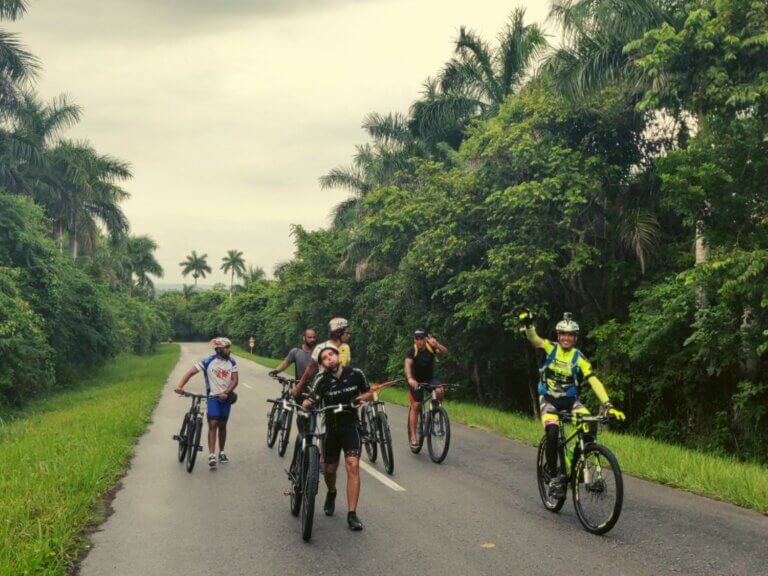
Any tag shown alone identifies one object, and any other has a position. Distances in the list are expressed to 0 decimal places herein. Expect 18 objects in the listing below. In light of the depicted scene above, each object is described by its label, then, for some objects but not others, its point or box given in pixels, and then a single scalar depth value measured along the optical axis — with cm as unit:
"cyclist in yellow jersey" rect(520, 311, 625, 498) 661
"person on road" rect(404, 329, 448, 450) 998
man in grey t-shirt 1002
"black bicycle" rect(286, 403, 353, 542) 578
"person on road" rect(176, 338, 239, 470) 927
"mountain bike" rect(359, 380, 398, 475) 876
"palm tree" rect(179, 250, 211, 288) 14725
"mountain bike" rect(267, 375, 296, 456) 1027
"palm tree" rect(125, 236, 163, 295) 8088
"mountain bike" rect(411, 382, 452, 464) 936
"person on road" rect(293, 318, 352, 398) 690
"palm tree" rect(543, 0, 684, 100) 1402
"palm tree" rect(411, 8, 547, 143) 2475
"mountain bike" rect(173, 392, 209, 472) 915
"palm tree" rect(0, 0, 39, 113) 2516
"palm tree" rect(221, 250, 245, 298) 13725
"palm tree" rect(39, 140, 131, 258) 3434
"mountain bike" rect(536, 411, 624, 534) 578
